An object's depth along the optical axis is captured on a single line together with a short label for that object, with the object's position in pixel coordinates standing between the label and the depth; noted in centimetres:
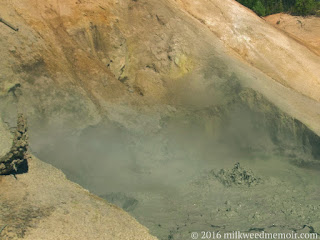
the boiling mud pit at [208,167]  734
